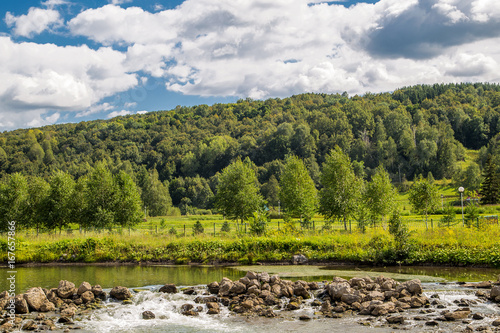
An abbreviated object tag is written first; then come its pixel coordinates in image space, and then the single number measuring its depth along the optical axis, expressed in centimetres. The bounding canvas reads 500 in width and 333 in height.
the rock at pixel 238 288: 2247
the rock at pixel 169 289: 2345
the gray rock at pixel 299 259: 3406
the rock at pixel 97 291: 2278
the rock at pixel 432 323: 1738
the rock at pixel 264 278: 2355
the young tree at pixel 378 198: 5025
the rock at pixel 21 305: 2042
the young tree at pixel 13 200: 4875
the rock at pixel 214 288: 2312
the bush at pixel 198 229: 4445
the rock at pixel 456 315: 1802
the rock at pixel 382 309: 1894
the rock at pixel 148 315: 2042
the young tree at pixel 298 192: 5156
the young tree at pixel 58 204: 4994
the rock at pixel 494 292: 2038
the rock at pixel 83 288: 2263
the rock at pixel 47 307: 2089
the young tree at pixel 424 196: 5238
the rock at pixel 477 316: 1792
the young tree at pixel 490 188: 8788
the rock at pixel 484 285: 2305
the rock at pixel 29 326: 1825
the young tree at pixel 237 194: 5222
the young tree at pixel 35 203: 5010
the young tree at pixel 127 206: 5053
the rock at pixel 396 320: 1784
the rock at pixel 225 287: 2253
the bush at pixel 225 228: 4577
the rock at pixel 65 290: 2223
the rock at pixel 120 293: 2248
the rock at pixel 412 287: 2120
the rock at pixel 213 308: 2041
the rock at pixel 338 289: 2099
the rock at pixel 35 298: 2086
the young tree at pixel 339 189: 4708
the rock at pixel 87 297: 2195
